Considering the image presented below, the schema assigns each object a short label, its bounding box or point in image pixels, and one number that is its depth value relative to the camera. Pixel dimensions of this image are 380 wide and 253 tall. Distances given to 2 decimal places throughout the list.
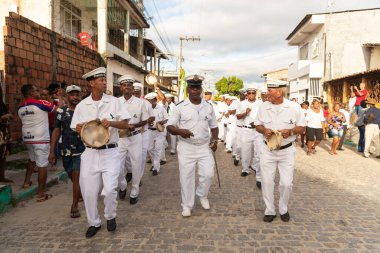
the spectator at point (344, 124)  12.10
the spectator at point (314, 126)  11.62
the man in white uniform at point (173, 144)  11.45
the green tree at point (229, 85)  72.79
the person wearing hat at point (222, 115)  13.36
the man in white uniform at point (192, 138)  5.01
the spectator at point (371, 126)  10.88
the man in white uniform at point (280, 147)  4.75
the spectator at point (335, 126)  11.73
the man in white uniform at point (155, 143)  8.14
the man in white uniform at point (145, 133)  6.11
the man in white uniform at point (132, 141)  5.70
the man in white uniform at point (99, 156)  4.20
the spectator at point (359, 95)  13.32
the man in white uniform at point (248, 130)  7.71
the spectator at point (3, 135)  5.71
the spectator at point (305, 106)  14.17
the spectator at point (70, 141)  4.96
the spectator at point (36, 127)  5.61
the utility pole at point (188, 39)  45.89
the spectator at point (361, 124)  11.46
